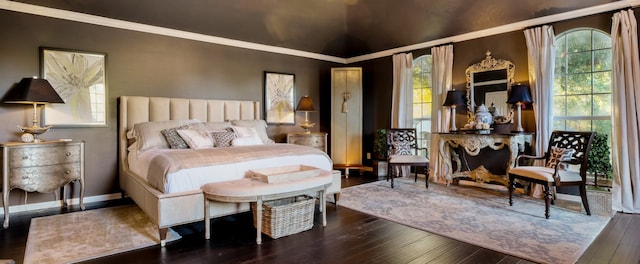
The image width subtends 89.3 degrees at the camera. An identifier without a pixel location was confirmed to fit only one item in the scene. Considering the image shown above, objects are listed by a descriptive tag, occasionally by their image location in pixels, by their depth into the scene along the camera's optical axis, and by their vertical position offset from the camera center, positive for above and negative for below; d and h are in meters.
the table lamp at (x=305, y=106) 5.92 +0.50
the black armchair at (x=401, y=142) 5.59 -0.16
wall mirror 4.80 +0.77
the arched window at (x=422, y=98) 5.97 +0.64
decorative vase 4.72 +0.25
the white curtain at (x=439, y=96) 5.39 +0.62
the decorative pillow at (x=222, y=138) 4.13 -0.05
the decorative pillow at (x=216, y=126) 4.43 +0.11
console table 4.34 -0.20
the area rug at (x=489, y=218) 2.70 -0.91
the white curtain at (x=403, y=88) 6.01 +0.84
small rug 2.57 -0.92
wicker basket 2.86 -0.77
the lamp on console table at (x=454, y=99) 5.04 +0.53
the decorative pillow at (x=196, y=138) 3.95 -0.05
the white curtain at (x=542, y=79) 4.24 +0.70
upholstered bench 2.74 -0.50
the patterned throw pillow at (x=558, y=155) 3.70 -0.27
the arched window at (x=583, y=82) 4.02 +0.65
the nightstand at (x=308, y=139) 5.77 -0.10
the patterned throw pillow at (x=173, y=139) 3.99 -0.06
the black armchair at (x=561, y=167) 3.48 -0.41
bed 2.84 -0.24
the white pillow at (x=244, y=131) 4.40 +0.04
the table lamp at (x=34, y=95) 3.48 +0.44
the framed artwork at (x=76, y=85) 3.96 +0.63
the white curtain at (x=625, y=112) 3.60 +0.22
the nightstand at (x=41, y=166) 3.31 -0.34
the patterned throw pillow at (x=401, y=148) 5.63 -0.26
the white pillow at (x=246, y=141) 4.15 -0.10
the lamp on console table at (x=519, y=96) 4.31 +0.48
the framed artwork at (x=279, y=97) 5.93 +0.68
